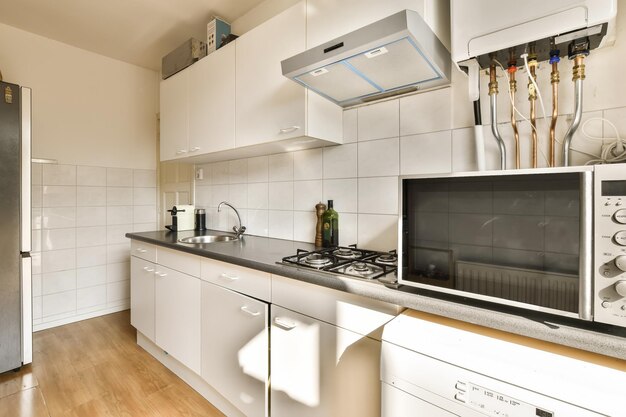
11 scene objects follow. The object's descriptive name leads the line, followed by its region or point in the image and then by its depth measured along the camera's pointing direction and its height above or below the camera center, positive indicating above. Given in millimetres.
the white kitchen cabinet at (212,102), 1852 +680
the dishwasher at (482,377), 584 -366
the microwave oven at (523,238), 649 -80
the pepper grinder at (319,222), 1708 -89
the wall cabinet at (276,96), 1478 +589
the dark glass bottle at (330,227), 1664 -115
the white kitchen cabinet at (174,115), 2209 +693
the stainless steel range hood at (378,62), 984 +551
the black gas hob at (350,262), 1094 -232
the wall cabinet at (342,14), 1183 +810
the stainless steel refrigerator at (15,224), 1832 -115
